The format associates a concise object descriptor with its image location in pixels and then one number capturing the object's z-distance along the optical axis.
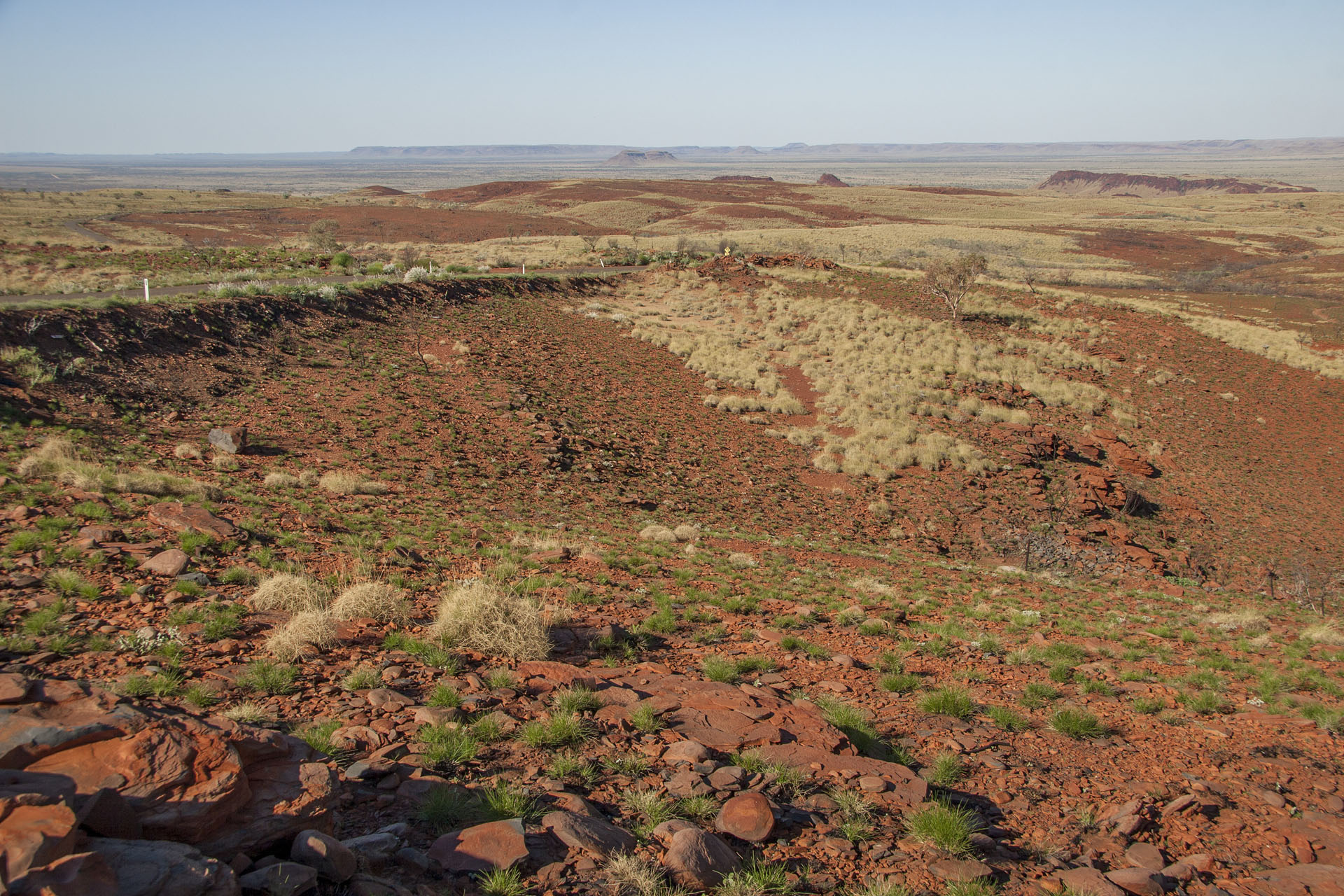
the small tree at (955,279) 35.00
